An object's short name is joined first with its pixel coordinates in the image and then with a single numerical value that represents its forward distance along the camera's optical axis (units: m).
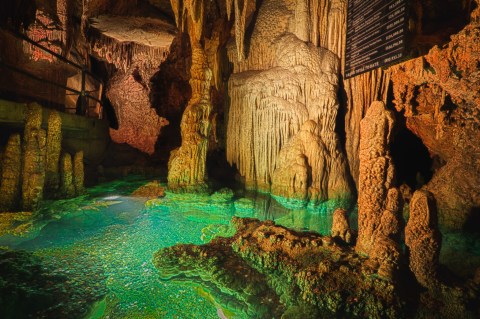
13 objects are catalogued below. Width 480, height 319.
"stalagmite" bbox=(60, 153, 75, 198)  5.68
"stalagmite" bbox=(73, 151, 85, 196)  5.99
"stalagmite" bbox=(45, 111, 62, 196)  5.28
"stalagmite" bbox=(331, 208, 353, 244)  3.53
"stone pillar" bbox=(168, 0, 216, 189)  6.65
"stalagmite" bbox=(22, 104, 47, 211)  4.67
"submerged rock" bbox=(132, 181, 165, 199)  6.61
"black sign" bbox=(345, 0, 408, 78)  3.48
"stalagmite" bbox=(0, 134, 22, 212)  4.50
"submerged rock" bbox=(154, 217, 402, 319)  2.39
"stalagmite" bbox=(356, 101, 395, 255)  2.98
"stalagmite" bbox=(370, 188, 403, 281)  2.53
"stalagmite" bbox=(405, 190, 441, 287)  2.47
